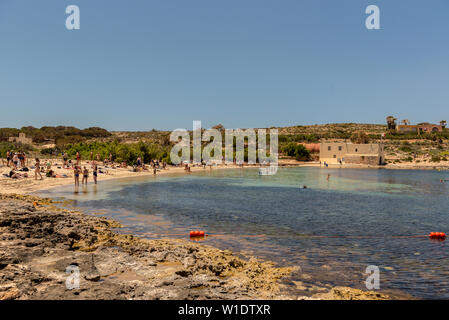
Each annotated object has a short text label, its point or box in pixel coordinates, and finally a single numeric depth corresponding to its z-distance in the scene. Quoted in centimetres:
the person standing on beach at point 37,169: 2879
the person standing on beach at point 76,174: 2675
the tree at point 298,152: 8050
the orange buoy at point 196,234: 1313
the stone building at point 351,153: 7369
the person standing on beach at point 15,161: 3097
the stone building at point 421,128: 11256
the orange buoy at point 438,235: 1405
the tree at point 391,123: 11575
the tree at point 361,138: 8831
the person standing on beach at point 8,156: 3299
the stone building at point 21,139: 7062
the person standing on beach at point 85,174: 2936
